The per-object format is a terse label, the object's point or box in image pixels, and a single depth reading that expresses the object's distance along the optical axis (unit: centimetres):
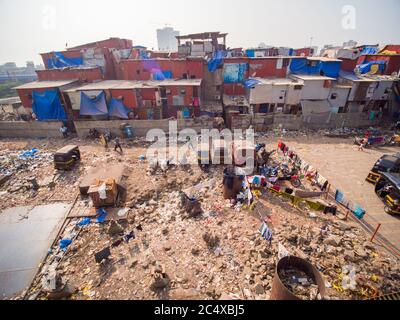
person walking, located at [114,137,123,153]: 1589
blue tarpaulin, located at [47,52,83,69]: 2597
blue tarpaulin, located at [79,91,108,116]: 1933
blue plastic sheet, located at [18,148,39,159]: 1602
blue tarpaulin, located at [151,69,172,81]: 2325
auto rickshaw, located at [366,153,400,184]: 1126
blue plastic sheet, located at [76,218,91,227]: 952
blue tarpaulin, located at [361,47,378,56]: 2748
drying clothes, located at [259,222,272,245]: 785
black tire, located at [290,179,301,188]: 1145
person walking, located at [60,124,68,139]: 1934
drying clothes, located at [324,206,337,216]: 919
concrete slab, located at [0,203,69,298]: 742
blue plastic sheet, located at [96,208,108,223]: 963
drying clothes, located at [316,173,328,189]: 1056
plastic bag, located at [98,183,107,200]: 991
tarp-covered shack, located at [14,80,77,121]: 1970
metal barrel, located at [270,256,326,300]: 508
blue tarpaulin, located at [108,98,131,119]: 1961
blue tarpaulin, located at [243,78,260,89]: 2018
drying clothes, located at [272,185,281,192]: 1036
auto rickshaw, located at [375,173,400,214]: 941
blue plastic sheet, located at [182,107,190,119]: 2097
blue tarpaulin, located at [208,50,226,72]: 2235
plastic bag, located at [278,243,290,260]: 655
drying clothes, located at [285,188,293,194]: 1029
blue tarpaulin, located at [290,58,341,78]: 2170
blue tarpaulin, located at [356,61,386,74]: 2331
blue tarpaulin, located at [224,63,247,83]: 2259
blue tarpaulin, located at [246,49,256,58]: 2766
